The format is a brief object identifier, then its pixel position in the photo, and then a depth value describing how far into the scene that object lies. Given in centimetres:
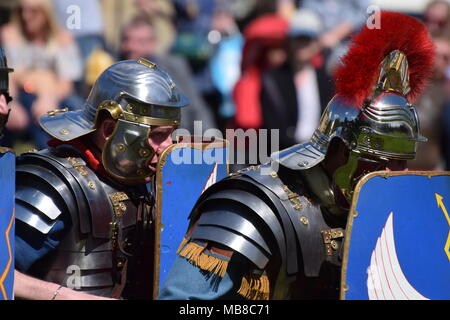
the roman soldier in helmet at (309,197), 850
